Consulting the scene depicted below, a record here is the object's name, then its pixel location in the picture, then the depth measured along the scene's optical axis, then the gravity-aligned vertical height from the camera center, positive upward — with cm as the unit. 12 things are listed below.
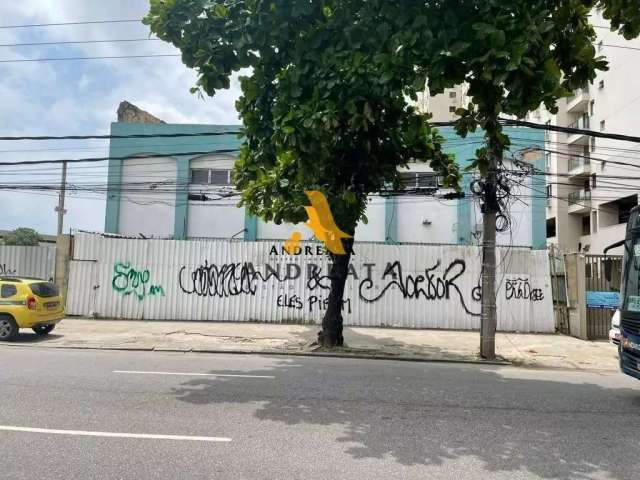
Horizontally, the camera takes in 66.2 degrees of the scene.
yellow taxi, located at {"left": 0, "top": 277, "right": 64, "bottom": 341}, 1177 -85
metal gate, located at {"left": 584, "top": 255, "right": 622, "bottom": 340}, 1394 -49
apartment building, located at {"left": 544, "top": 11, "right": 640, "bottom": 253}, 3234 +973
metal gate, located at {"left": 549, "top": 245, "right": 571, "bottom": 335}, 1495 -18
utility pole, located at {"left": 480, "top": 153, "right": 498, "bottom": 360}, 1079 +30
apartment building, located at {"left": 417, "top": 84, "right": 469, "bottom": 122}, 5375 +2008
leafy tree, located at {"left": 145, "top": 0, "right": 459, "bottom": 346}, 656 +308
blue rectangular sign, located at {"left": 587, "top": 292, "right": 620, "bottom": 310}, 1390 -36
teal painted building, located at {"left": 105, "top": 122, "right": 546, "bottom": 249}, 2298 +362
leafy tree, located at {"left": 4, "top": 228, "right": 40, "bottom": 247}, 4959 +356
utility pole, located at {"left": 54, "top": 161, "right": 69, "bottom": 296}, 1619 +28
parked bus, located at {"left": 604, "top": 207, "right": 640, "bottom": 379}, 671 -19
